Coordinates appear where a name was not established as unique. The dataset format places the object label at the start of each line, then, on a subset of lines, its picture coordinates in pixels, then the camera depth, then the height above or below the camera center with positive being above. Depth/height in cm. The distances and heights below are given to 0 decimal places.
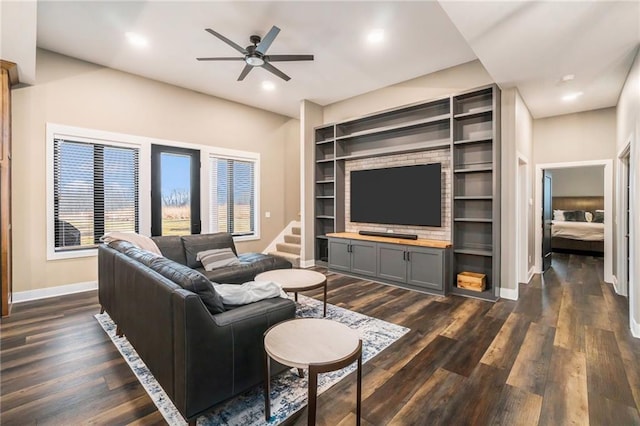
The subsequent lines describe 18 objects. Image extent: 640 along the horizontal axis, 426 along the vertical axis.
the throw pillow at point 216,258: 397 -65
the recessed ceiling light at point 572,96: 430 +175
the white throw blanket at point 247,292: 199 -58
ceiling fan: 332 +193
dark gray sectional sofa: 159 -74
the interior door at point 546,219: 568 -14
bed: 715 -36
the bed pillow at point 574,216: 835 -11
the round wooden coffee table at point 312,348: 146 -75
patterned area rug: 180 -127
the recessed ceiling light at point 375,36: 361 +224
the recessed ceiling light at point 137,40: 373 +227
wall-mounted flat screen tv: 470 +29
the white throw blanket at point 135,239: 332 -33
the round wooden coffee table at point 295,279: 307 -76
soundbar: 476 -40
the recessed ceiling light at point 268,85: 518 +231
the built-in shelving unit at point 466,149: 408 +99
